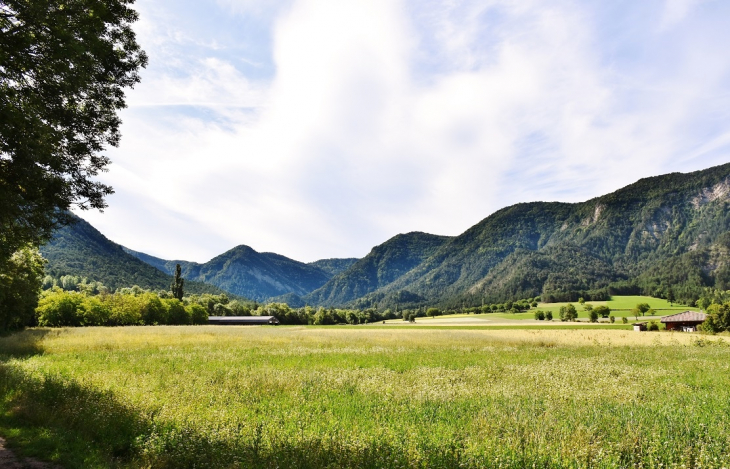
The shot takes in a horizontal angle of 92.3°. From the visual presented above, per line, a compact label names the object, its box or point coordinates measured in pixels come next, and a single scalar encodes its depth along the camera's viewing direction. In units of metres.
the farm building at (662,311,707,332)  79.62
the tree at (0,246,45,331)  33.74
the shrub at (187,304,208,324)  109.61
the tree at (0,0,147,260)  8.60
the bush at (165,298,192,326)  95.90
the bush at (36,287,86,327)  64.62
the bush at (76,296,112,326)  69.62
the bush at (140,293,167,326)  86.61
